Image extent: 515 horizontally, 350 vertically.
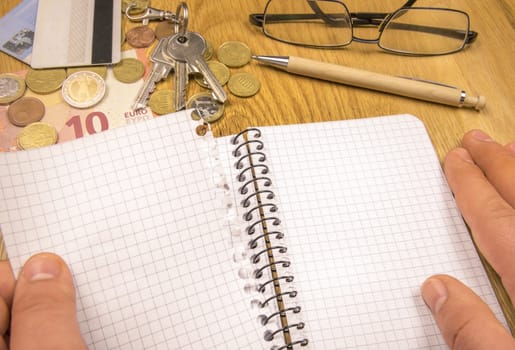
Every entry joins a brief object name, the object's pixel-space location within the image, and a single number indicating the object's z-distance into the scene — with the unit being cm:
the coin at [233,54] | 48
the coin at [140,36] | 48
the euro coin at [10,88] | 45
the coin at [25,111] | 45
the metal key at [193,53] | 47
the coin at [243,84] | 47
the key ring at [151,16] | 49
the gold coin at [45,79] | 46
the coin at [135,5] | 49
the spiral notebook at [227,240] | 41
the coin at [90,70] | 47
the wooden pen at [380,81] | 48
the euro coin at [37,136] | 44
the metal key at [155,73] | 46
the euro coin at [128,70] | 47
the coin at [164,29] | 48
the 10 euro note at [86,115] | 45
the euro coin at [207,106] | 46
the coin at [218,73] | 47
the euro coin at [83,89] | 46
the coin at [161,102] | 46
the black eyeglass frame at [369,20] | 50
